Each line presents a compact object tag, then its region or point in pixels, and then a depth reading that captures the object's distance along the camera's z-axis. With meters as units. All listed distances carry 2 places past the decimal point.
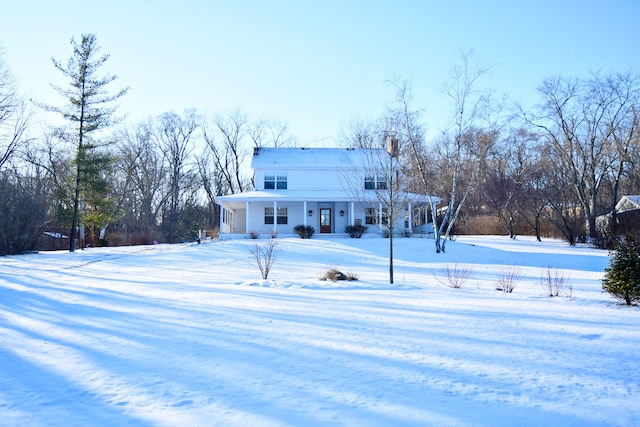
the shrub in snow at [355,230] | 25.39
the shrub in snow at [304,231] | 25.22
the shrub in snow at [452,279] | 10.94
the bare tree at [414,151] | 18.41
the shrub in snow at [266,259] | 11.80
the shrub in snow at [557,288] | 9.15
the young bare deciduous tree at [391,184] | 11.27
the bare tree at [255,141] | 45.97
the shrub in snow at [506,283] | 10.00
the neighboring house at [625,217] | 24.99
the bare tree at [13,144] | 24.83
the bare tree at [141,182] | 40.59
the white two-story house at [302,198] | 25.95
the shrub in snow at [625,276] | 7.55
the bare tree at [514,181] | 32.91
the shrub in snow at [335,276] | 11.71
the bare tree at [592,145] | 27.69
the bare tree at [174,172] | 43.66
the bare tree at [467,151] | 19.88
